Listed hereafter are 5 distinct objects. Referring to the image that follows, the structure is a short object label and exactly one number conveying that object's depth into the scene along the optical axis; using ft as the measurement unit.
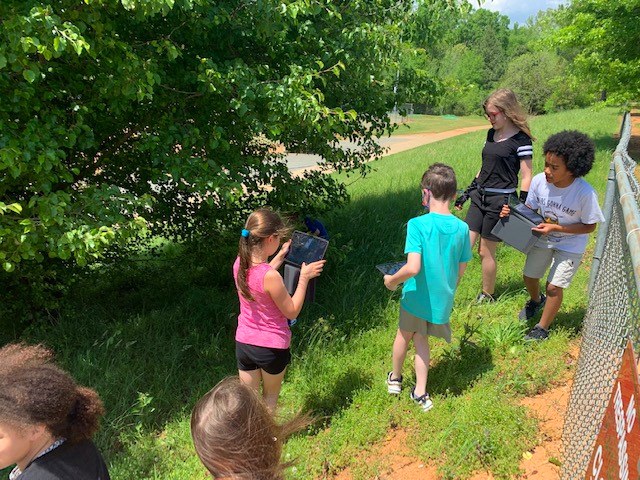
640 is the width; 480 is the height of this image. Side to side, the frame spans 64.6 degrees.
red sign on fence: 3.58
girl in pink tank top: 9.04
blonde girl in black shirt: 13.37
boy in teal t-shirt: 9.80
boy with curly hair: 11.09
